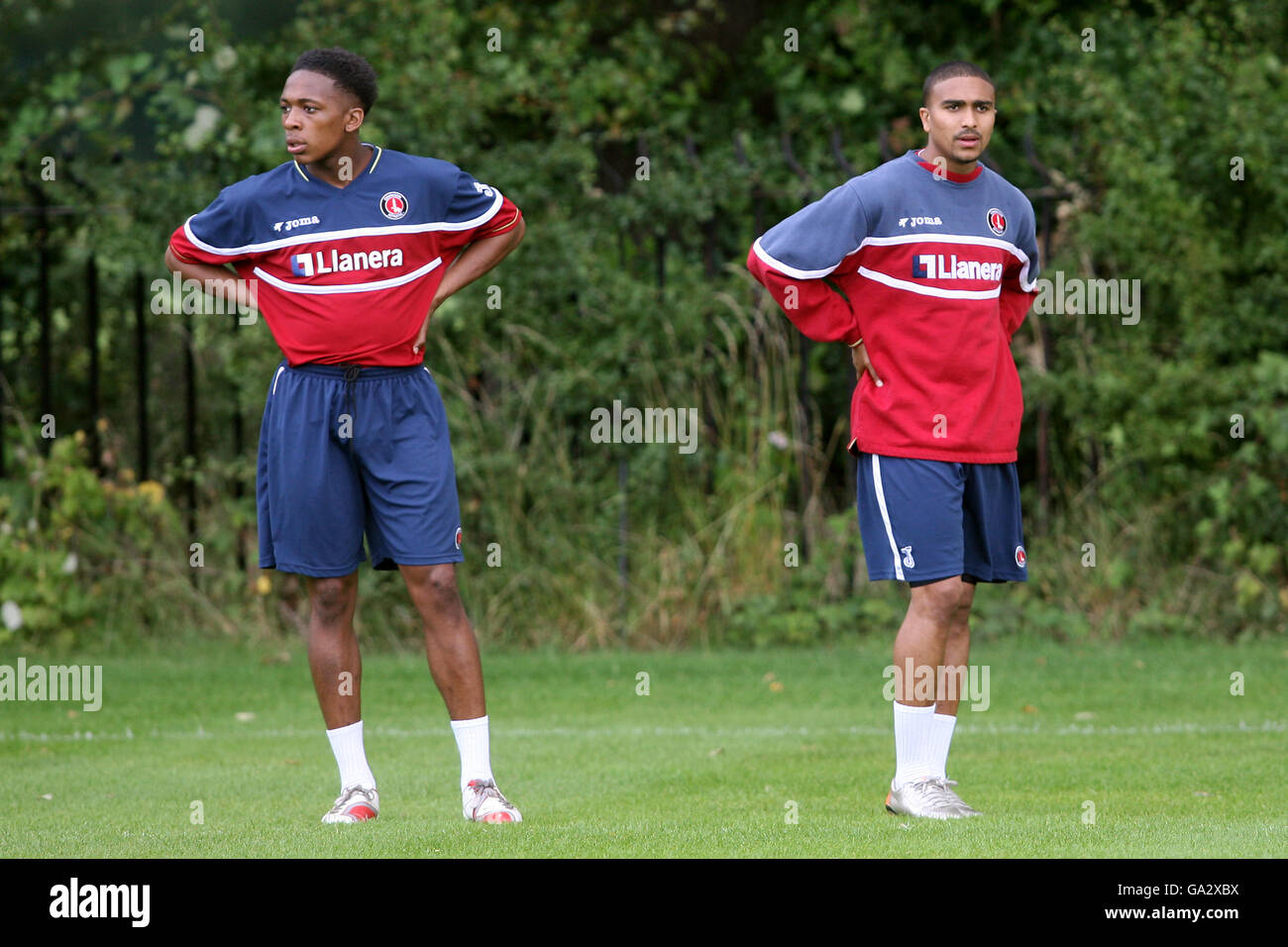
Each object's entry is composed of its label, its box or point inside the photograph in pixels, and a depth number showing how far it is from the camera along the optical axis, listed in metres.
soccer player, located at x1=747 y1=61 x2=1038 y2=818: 9.81
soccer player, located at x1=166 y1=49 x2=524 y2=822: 9.91
